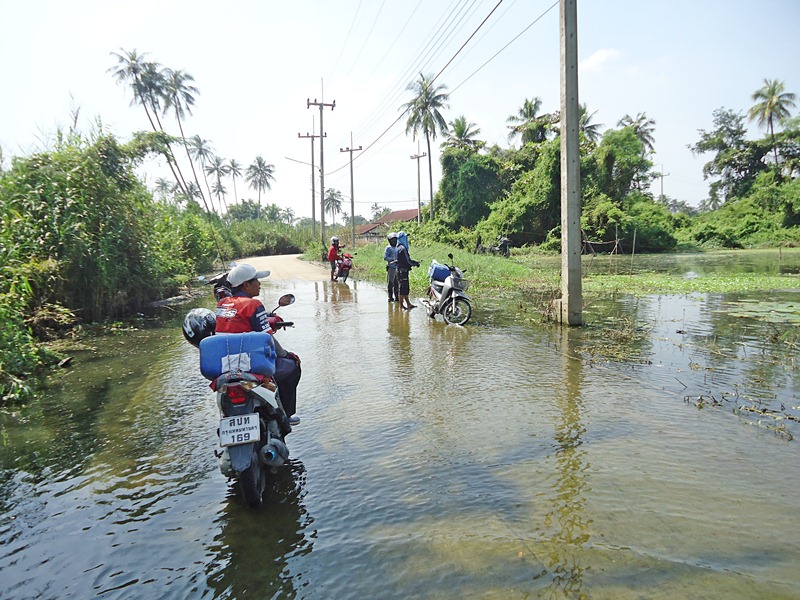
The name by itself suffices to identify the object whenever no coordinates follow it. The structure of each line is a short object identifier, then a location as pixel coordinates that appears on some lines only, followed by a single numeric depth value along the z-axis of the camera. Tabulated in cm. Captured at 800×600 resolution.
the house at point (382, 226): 7104
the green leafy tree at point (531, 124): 4822
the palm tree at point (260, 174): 9486
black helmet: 428
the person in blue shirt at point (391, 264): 1287
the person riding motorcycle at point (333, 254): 1950
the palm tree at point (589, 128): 5055
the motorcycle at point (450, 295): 1059
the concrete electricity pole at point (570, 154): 908
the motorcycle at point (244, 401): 354
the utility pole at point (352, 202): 4329
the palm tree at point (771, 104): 4809
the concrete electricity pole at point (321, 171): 3391
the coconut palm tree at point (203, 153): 7302
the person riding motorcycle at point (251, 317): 408
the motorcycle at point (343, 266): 2008
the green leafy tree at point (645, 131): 6334
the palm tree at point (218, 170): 9238
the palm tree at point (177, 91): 4525
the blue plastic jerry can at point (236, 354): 367
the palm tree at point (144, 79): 4294
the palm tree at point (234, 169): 9656
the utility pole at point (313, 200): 4313
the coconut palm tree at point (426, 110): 4653
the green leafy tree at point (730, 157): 5247
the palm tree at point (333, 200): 10462
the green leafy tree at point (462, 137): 5166
